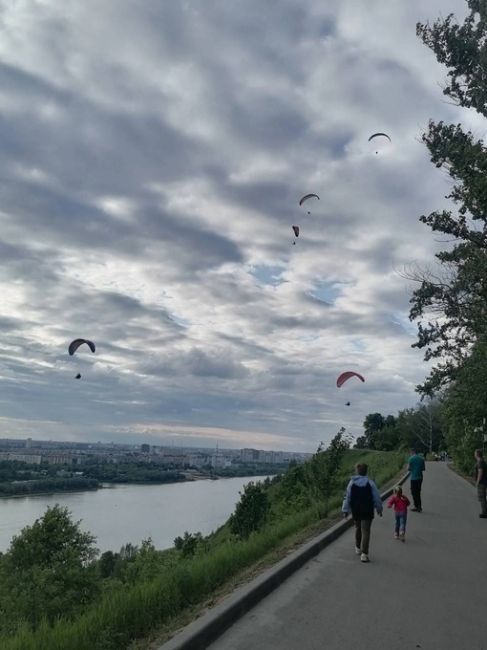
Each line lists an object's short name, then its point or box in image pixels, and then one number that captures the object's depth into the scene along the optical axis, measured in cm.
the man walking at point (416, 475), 1623
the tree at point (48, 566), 906
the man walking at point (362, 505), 945
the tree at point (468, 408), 1980
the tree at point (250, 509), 2698
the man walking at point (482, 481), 1528
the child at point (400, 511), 1141
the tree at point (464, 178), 1382
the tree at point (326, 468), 1608
